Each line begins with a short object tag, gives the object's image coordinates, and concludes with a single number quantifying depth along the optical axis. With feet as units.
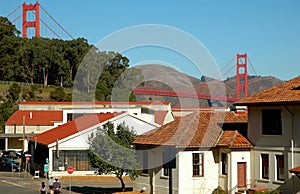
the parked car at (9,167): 198.90
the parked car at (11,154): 241.72
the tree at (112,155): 118.52
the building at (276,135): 98.53
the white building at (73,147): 164.35
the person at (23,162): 200.45
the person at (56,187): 116.67
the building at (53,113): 242.08
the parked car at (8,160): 212.64
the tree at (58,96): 374.22
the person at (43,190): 115.96
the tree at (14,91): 363.56
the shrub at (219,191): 108.78
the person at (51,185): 117.19
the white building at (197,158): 108.37
